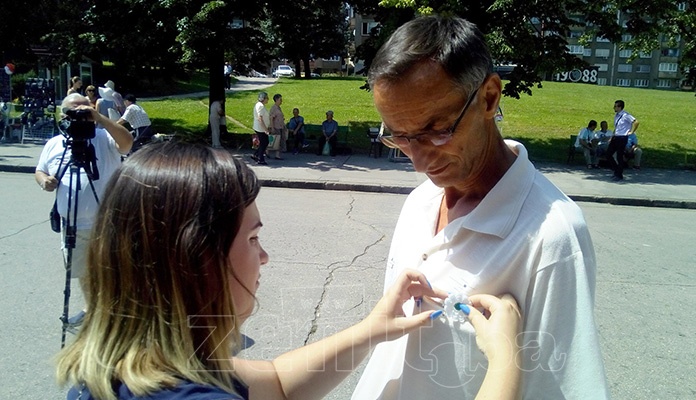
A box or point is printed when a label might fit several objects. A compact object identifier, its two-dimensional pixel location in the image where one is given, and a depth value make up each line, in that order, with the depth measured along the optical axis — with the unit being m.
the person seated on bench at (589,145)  14.46
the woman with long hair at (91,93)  13.20
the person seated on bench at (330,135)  15.12
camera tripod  3.94
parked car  65.38
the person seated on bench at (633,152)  14.27
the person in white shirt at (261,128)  13.14
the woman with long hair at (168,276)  1.09
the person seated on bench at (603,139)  14.43
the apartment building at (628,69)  72.69
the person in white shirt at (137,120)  11.41
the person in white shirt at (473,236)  1.21
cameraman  4.31
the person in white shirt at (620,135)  12.87
